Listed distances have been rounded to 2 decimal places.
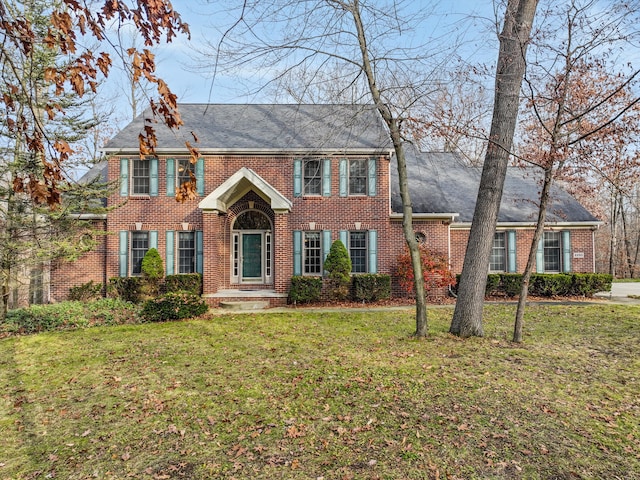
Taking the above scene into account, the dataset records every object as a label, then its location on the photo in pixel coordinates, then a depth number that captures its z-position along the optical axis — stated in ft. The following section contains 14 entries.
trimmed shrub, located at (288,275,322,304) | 42.11
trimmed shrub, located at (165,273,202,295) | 43.50
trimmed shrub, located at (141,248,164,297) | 43.73
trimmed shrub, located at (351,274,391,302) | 43.68
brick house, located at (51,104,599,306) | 45.60
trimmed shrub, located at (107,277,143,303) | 43.88
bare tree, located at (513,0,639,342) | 21.84
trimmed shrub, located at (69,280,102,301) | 44.88
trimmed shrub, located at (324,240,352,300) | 42.91
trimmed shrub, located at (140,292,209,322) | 34.04
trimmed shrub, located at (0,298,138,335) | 31.66
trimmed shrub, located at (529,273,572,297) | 47.75
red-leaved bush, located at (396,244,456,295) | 43.19
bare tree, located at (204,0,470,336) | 25.94
